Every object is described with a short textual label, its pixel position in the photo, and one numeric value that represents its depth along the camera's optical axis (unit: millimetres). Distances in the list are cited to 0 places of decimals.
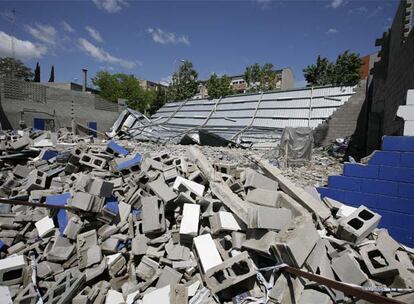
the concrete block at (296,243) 2596
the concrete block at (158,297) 2863
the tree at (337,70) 29688
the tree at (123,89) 46719
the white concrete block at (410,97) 3775
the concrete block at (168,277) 3158
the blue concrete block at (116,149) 6505
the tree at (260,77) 36897
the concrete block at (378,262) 2787
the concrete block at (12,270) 3426
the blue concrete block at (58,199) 4363
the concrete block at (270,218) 3027
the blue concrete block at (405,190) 3754
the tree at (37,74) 42291
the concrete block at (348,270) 2730
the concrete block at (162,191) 4012
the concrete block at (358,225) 3184
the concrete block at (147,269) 3395
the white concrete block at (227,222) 3369
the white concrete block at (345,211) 3827
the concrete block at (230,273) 2822
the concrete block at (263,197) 3600
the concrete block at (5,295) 3095
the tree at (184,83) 37281
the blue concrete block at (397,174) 3738
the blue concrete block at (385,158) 3823
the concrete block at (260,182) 4105
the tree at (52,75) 48156
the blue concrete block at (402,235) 3834
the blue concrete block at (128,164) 5336
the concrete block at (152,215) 3699
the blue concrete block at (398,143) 3689
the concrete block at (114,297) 3110
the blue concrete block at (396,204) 3805
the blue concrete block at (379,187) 3905
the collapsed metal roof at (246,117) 13359
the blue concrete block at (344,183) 4262
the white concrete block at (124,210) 4184
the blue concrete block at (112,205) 4108
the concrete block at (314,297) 2502
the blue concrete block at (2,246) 4031
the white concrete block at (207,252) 3068
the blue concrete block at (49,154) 6742
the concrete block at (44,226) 4132
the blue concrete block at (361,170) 4074
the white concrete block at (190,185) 4113
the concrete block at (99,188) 4117
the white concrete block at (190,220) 3447
